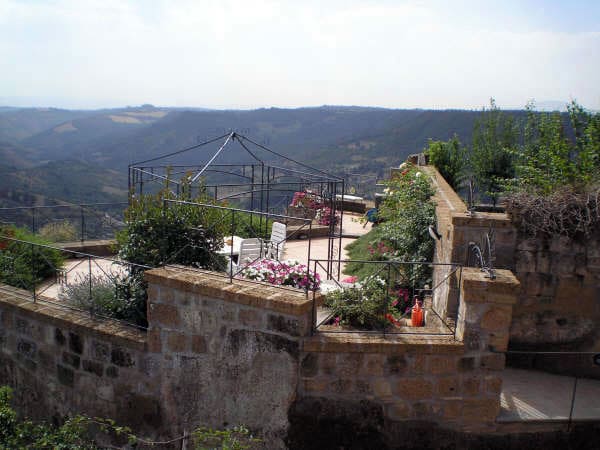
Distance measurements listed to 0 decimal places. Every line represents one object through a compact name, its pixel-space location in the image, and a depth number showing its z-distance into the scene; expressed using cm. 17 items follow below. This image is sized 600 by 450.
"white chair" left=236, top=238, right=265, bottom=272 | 836
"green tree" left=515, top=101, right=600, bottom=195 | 670
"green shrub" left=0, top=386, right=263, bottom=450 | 445
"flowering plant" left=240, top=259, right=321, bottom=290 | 608
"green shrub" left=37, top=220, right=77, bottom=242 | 1179
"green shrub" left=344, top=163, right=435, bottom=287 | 722
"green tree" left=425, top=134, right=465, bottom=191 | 1312
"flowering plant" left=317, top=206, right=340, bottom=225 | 1308
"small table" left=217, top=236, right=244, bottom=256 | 900
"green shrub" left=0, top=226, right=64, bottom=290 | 722
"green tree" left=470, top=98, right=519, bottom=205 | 1253
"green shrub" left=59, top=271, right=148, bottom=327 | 589
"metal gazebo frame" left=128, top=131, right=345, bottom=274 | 675
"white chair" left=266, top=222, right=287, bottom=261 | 990
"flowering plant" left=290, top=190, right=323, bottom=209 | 1427
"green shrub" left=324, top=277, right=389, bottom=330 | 512
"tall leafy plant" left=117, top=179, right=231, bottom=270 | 595
